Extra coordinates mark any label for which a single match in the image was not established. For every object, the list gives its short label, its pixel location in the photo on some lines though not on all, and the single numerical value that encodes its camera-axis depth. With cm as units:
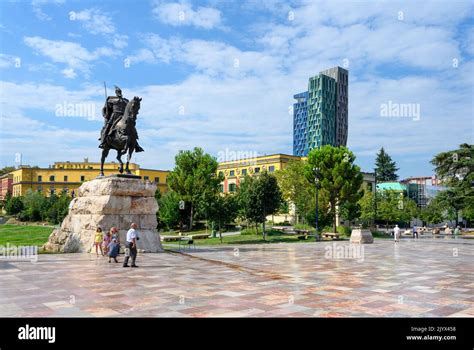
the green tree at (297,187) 4150
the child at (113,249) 1362
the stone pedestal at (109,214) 1645
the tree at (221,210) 3297
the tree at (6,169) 11881
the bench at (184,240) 2803
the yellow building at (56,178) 8969
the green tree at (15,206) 7512
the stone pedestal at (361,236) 2778
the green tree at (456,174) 4224
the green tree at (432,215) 5818
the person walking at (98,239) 1536
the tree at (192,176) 4741
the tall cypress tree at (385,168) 10073
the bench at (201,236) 3581
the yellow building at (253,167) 6181
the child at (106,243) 1535
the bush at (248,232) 3975
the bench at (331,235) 3531
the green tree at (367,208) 5094
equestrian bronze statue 1712
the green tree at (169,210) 4641
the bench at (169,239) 3006
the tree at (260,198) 3388
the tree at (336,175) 4000
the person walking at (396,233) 3077
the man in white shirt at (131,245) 1277
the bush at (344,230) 4041
